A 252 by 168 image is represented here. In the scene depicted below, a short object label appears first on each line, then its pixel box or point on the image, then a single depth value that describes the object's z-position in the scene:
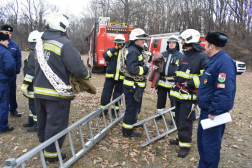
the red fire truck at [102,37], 11.48
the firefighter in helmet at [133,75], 3.89
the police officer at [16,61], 4.82
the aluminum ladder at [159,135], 3.96
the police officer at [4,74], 4.11
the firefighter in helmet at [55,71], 2.88
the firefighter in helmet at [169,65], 4.71
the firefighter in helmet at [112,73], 5.18
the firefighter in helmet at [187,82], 3.43
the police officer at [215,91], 2.41
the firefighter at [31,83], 3.93
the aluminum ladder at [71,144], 2.22
